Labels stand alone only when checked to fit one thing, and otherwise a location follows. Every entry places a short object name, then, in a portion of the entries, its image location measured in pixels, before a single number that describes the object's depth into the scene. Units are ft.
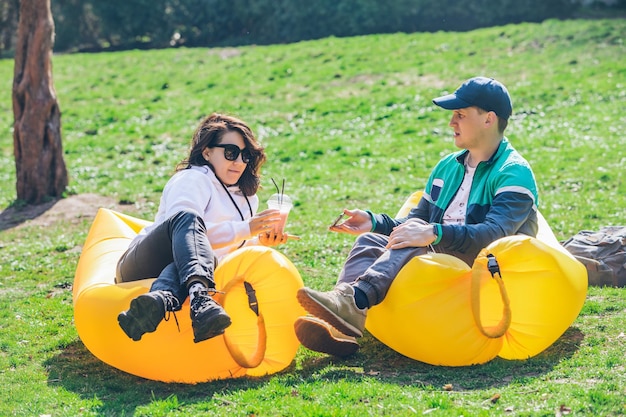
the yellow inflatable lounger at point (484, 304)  16.61
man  16.62
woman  15.30
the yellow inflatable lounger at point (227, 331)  16.63
